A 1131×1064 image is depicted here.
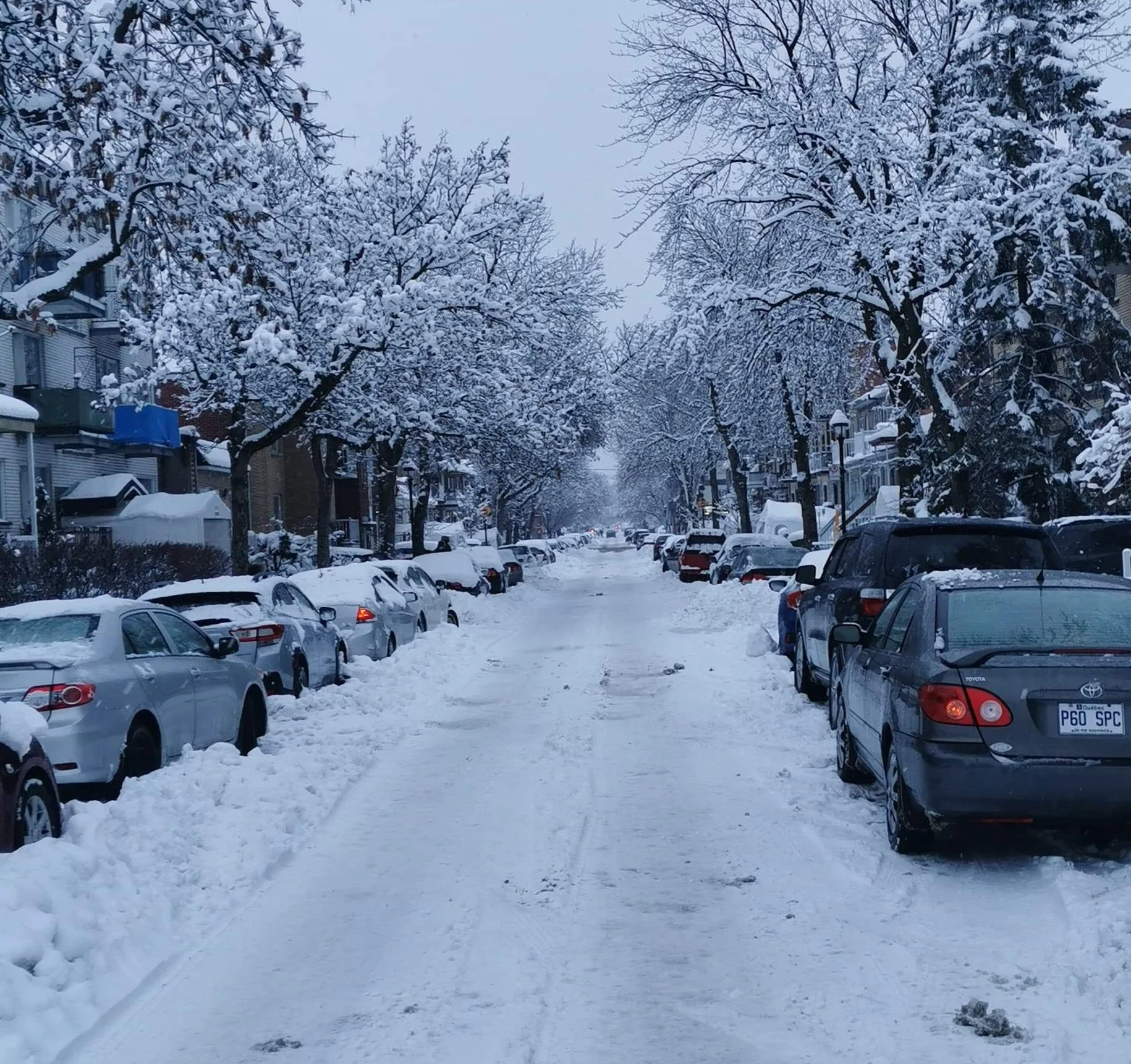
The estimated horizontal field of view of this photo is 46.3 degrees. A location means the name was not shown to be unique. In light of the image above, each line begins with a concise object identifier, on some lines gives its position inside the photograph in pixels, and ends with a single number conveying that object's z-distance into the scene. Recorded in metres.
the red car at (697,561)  42.03
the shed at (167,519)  38.19
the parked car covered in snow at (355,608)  18.50
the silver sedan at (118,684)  8.74
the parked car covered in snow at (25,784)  6.88
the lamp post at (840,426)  29.78
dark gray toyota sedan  6.79
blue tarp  39.56
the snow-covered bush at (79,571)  19.69
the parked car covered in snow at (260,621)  14.17
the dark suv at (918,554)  11.33
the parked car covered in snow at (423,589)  23.66
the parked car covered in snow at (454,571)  34.41
